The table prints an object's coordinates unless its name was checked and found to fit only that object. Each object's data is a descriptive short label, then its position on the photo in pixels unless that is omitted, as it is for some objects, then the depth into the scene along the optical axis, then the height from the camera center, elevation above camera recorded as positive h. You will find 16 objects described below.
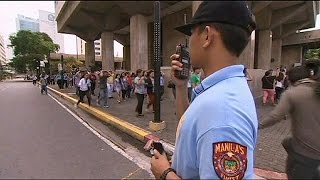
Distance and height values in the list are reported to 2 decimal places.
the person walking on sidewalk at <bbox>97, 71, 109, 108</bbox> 10.50 -0.92
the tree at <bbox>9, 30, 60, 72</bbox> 43.18 +2.13
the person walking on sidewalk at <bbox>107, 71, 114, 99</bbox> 12.46 -0.93
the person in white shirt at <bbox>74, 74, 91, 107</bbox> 11.59 -0.78
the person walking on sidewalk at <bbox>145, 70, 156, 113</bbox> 9.34 -0.63
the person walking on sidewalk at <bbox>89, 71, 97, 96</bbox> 11.62 -0.61
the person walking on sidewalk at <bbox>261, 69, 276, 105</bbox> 10.73 -0.76
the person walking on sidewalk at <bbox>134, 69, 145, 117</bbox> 9.08 -0.79
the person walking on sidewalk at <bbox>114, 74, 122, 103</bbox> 12.50 -0.78
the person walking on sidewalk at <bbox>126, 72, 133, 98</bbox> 12.57 -0.76
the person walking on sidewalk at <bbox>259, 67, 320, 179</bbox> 2.19 -0.47
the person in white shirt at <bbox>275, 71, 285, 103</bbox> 10.94 -0.69
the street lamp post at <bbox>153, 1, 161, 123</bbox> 6.23 +0.10
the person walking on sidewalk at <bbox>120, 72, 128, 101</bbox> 12.66 -0.73
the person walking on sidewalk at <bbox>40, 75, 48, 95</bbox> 21.58 -1.46
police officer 0.92 -0.14
